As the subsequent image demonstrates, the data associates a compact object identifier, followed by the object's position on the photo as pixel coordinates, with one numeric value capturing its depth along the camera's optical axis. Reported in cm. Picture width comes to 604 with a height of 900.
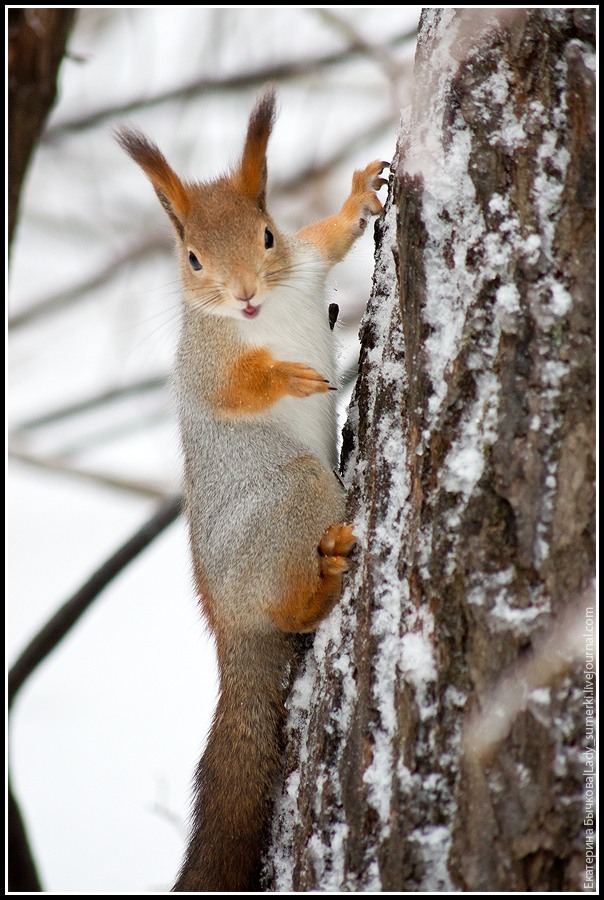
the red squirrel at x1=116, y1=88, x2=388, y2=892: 297
